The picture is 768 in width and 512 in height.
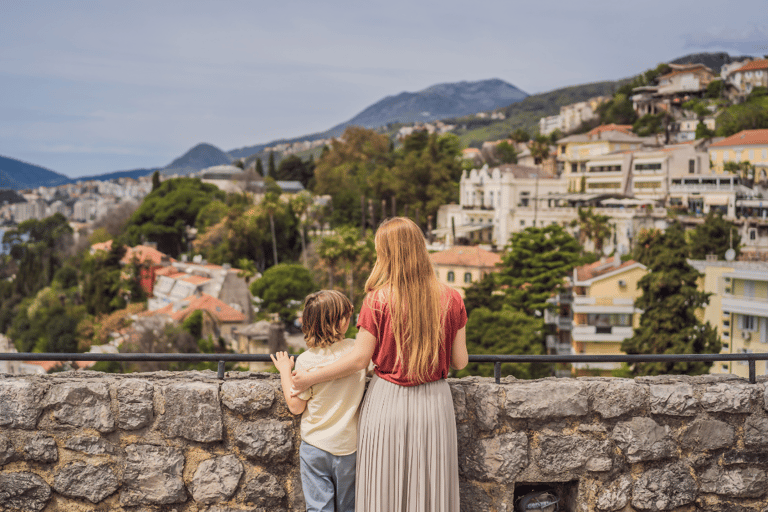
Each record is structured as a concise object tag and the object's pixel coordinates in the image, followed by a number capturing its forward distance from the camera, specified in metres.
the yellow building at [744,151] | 53.50
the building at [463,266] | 45.41
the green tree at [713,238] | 38.81
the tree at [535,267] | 35.66
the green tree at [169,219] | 69.00
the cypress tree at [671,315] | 24.72
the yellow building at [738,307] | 28.53
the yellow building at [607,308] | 33.89
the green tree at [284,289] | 44.80
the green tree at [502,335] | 30.73
